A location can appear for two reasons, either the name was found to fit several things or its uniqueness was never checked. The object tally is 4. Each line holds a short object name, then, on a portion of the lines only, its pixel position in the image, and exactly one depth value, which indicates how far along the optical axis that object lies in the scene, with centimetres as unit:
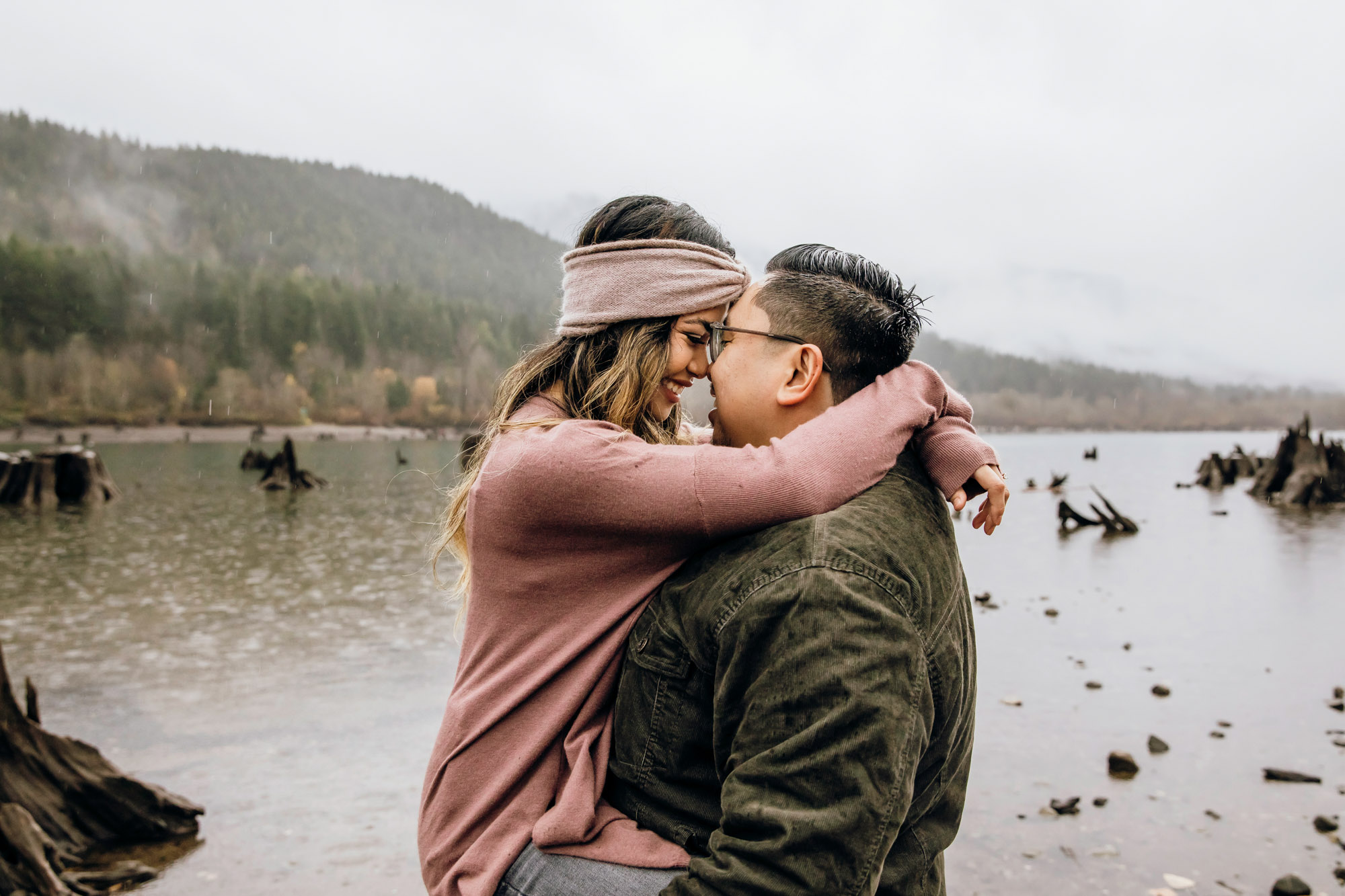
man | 166
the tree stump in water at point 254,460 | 5119
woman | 200
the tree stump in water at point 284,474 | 3988
